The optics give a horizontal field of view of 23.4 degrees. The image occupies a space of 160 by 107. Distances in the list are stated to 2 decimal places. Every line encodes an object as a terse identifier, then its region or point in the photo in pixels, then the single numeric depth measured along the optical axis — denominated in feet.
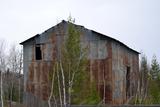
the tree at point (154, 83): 117.29
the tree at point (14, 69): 159.11
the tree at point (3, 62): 169.91
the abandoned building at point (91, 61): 102.17
